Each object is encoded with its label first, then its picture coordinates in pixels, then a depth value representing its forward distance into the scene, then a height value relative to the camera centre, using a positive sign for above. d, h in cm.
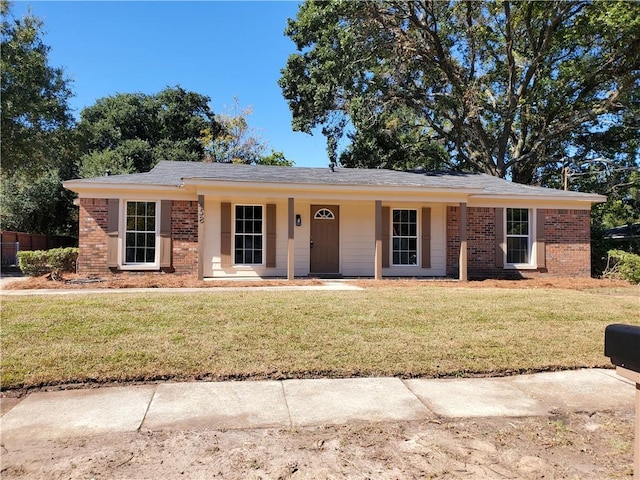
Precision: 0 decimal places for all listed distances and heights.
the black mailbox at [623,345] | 176 -42
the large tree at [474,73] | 1764 +792
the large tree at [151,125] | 2703 +813
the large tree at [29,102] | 1568 +535
